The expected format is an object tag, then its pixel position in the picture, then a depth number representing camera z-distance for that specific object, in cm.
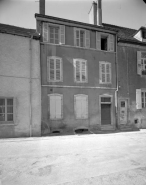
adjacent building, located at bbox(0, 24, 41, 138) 826
